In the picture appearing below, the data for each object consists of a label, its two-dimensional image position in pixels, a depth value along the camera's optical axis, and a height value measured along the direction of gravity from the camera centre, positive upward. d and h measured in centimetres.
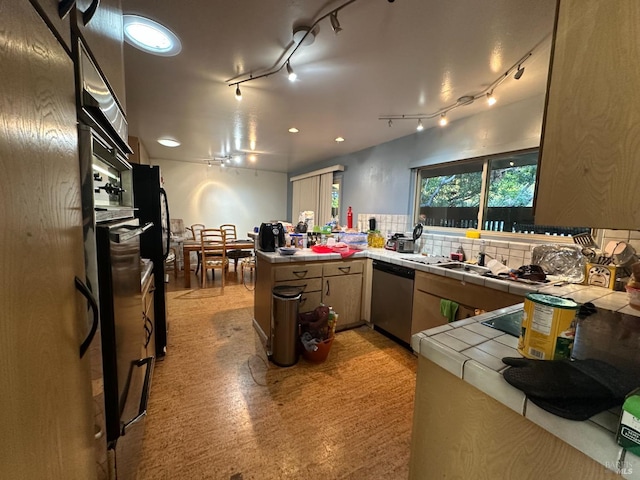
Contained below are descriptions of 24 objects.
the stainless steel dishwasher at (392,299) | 250 -80
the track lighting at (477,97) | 170 +105
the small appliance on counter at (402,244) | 304 -28
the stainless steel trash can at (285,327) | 220 -93
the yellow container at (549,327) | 63 -25
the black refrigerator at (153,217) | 216 -6
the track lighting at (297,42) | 133 +104
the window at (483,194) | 236 +28
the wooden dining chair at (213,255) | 430 -72
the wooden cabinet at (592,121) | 52 +22
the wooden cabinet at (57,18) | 53 +42
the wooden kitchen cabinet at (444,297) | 187 -60
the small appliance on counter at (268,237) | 256 -22
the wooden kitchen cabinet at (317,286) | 242 -70
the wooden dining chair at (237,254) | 464 -72
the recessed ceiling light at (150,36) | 147 +103
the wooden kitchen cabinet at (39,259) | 43 -11
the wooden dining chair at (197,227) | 597 -35
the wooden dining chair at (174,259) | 476 -88
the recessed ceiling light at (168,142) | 396 +106
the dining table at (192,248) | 423 -59
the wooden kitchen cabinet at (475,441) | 56 -54
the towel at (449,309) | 208 -70
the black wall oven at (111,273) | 77 -23
